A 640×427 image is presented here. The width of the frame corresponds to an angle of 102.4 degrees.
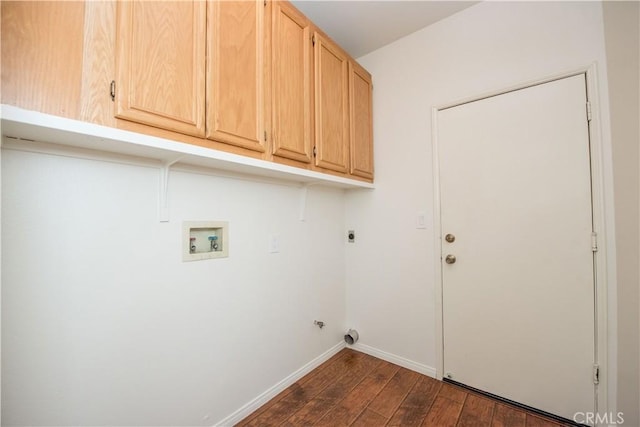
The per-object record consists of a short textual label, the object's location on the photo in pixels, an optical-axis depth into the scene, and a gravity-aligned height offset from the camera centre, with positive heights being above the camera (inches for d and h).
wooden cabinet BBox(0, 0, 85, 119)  29.6 +20.2
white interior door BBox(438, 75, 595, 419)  57.9 -6.4
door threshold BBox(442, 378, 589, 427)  58.2 -45.6
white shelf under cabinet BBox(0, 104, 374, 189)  29.9 +11.6
